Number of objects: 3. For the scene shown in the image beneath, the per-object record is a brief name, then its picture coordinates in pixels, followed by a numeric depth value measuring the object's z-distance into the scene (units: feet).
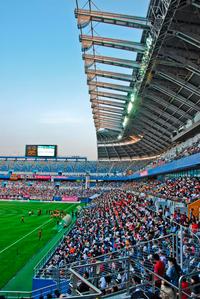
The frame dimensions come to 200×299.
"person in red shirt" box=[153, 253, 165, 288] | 14.59
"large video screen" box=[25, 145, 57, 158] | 178.72
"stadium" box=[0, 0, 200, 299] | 21.82
